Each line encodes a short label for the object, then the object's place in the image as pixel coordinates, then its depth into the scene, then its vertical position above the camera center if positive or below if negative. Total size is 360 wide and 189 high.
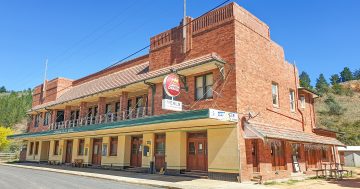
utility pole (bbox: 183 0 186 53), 20.16 +7.46
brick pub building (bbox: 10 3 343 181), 16.61 +2.52
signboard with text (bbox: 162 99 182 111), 16.03 +2.41
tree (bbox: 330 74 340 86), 139.68 +34.29
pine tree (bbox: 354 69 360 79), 149.88 +39.24
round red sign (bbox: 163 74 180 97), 17.03 +3.69
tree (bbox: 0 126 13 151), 57.88 +1.67
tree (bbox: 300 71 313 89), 157.88 +41.04
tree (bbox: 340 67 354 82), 148.88 +38.31
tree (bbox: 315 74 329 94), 95.78 +20.26
